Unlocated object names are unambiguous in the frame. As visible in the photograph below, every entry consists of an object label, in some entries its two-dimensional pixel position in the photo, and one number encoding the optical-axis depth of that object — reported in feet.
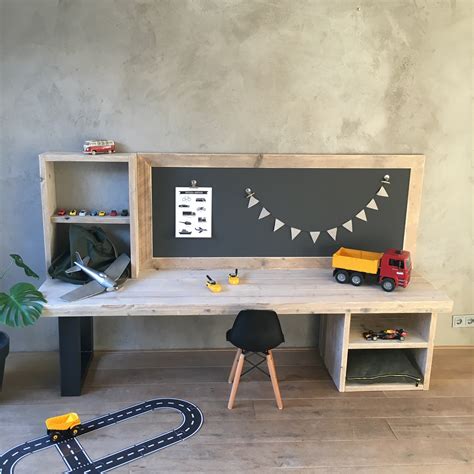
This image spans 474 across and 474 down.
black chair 8.77
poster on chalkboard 10.33
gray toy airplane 9.10
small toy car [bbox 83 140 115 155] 9.59
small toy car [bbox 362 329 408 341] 9.83
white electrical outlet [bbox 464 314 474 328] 11.55
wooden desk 9.00
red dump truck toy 9.65
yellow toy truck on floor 8.29
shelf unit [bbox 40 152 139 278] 9.57
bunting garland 10.52
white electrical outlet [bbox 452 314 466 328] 11.53
